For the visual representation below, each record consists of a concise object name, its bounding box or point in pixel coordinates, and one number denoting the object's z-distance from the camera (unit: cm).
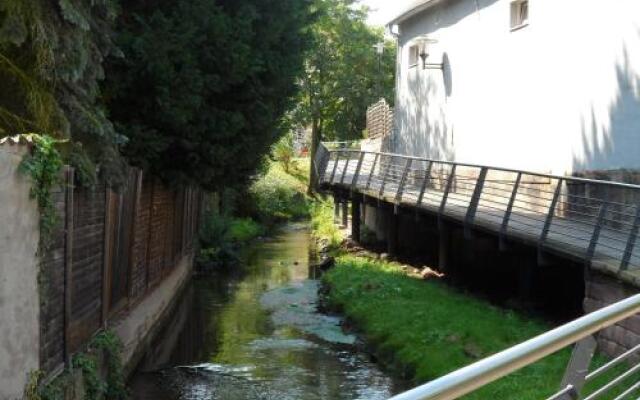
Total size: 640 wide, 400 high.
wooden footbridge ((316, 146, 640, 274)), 1006
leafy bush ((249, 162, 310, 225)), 3833
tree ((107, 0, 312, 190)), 1173
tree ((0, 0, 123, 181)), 712
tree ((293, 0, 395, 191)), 4175
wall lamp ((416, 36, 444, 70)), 2225
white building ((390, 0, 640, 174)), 1438
